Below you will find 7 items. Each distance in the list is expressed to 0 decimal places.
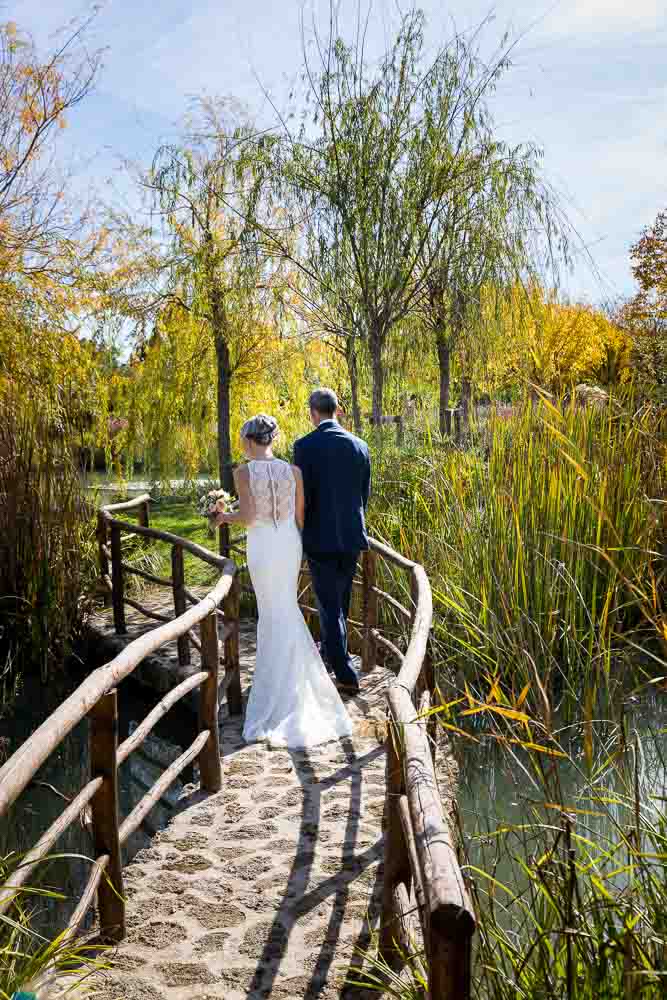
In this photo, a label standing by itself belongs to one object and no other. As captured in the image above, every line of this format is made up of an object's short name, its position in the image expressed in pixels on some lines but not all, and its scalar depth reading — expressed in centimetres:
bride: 502
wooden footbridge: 201
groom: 535
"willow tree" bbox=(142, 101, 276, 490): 1446
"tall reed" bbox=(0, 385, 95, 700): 720
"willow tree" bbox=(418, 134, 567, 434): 911
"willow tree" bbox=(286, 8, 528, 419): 887
